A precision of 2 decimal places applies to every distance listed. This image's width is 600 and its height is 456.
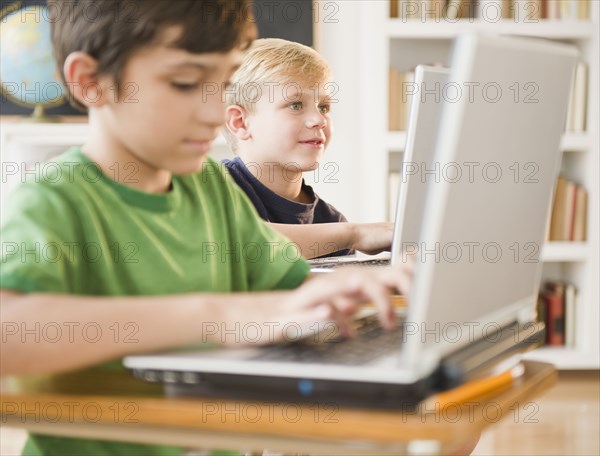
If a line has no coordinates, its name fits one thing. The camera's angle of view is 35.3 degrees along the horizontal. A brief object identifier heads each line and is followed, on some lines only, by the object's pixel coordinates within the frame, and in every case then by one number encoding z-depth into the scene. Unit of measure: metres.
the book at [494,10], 3.64
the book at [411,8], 3.65
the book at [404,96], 3.65
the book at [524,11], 3.65
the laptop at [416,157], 1.39
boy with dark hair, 0.85
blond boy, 2.08
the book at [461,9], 3.67
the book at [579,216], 3.70
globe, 3.65
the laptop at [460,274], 0.74
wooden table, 0.73
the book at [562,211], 3.71
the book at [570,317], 3.79
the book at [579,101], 3.66
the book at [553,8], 3.67
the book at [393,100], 3.64
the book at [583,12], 3.67
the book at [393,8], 3.65
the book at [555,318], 3.77
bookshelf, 3.62
